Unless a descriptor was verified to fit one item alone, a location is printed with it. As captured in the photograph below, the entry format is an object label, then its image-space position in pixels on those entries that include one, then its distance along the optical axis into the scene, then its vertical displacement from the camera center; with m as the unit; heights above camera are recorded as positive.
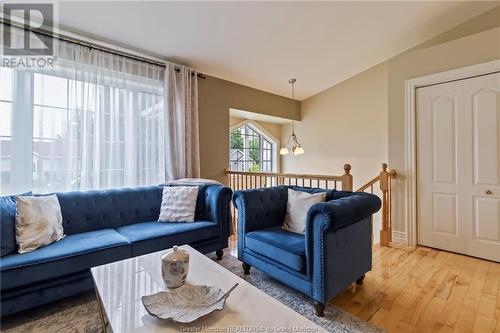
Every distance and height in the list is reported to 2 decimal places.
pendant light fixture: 4.17 +0.54
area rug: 1.66 -1.05
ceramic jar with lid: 1.28 -0.53
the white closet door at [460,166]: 2.75 +0.01
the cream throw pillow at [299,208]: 2.27 -0.38
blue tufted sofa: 1.70 -0.60
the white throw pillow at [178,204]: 2.71 -0.39
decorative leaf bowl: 1.04 -0.60
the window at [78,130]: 2.28 +0.41
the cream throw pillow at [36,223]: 1.88 -0.43
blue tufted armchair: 1.73 -0.60
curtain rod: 2.25 +1.32
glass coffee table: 0.99 -0.62
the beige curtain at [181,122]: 3.23 +0.61
